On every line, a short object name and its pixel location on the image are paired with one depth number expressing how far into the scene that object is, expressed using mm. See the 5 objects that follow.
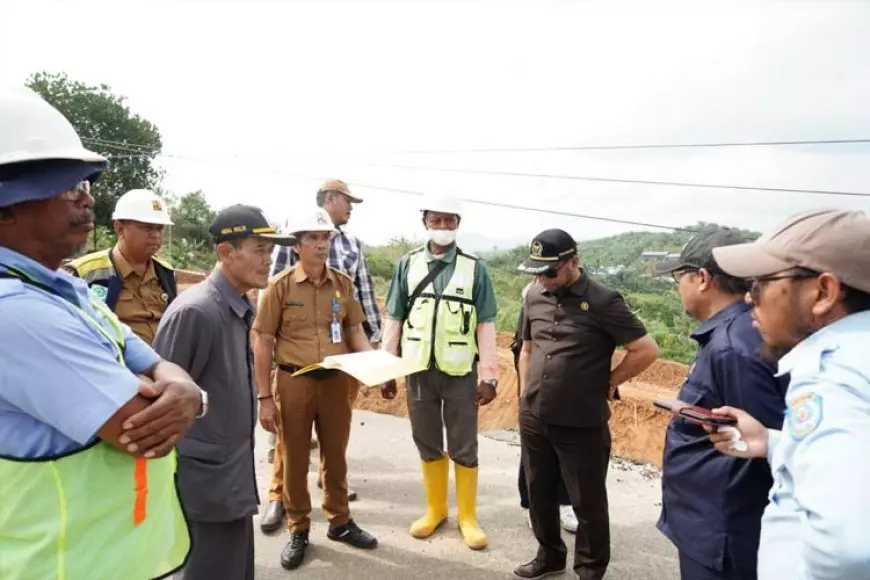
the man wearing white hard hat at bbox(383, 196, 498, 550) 4055
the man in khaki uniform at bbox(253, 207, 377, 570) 3816
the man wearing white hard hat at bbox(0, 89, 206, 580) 1242
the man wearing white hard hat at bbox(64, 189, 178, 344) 3977
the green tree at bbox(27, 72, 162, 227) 25984
